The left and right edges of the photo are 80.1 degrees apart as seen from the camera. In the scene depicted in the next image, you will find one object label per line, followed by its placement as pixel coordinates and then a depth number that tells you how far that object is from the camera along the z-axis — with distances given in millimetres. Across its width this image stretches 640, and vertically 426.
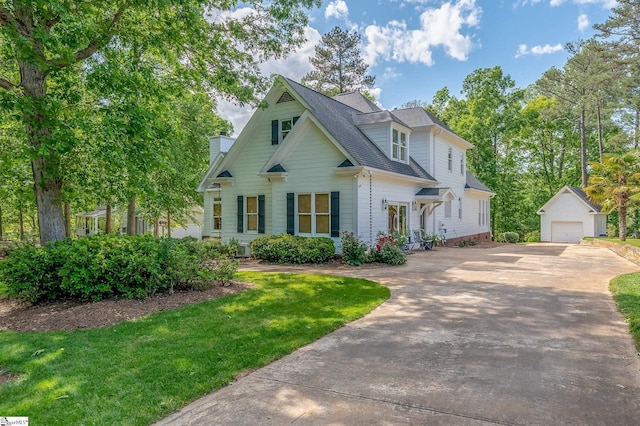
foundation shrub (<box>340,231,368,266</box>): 12940
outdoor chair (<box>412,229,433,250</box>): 18078
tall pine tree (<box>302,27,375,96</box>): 34438
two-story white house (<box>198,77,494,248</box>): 14109
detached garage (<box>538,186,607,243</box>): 29453
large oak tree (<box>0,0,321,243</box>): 7012
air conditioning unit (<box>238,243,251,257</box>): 16625
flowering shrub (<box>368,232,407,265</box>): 12805
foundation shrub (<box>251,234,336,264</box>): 13312
